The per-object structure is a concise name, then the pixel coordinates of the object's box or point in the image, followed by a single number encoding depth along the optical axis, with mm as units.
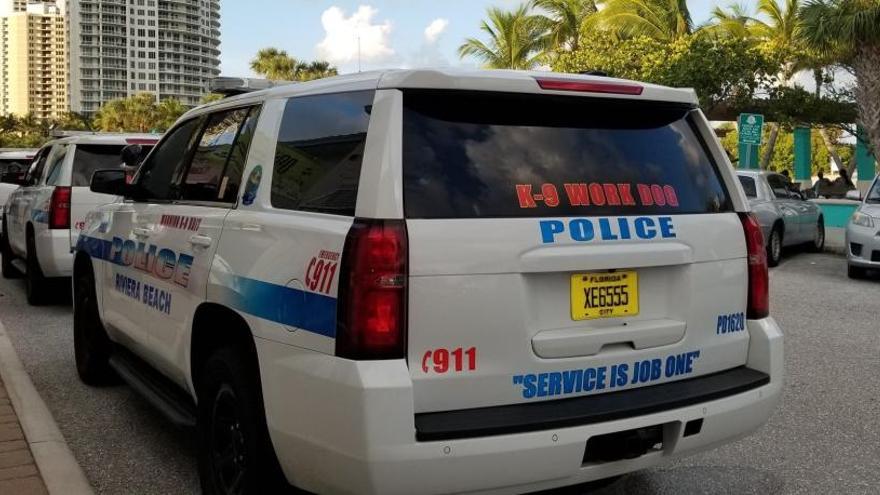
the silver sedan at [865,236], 11172
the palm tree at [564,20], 32531
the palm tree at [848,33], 19781
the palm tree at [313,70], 44938
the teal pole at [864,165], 30752
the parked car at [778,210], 13156
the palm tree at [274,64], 45500
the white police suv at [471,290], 2633
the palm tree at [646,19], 30359
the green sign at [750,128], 17969
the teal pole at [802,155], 31642
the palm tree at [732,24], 32719
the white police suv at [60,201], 8164
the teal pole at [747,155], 18781
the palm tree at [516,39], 33781
